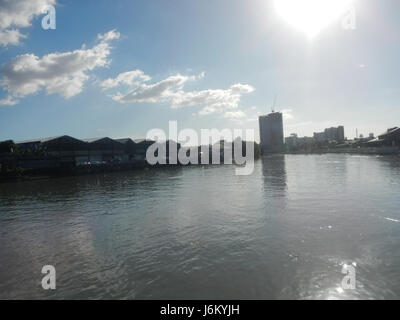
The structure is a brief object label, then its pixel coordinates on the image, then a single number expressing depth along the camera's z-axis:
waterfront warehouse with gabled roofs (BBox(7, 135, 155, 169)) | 54.66
